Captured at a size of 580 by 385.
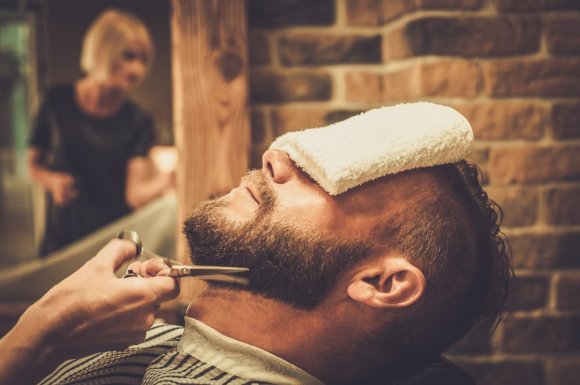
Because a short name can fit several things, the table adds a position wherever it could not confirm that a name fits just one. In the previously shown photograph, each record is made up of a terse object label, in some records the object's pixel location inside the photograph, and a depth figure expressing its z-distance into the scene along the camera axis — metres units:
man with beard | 1.10
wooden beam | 1.70
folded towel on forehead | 1.08
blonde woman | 2.80
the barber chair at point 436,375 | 1.01
